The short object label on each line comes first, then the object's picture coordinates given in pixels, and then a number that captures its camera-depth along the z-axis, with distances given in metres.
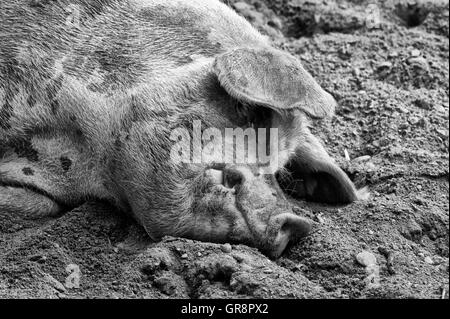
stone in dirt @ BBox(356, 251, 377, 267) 5.69
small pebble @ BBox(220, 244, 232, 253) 5.58
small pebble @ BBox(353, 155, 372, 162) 7.05
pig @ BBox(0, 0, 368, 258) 5.75
